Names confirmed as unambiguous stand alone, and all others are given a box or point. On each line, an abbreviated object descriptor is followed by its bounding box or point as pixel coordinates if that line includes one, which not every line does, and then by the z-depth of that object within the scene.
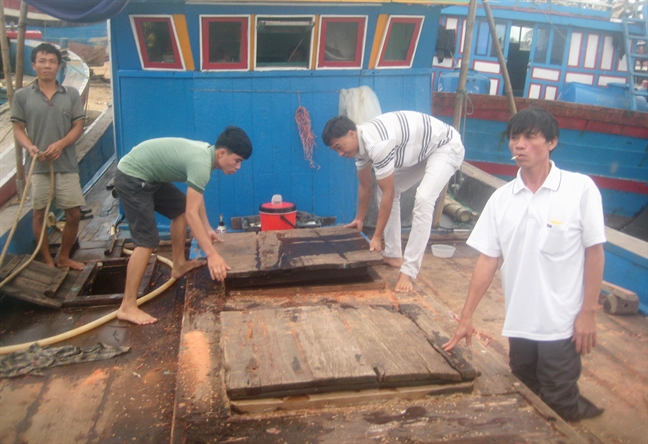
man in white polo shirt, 2.51
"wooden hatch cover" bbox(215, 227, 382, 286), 3.77
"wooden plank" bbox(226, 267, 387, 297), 3.75
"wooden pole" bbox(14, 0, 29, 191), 5.20
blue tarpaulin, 4.85
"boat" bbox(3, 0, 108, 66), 16.02
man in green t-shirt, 3.62
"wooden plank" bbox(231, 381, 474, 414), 2.34
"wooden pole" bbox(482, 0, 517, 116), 6.14
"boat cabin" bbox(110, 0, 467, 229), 5.52
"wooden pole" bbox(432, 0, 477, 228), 5.65
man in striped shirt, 4.17
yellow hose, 3.56
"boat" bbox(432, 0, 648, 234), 10.01
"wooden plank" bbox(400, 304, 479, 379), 2.57
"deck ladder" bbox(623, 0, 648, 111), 11.39
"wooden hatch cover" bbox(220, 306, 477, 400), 2.39
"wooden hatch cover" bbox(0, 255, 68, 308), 4.30
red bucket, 5.45
